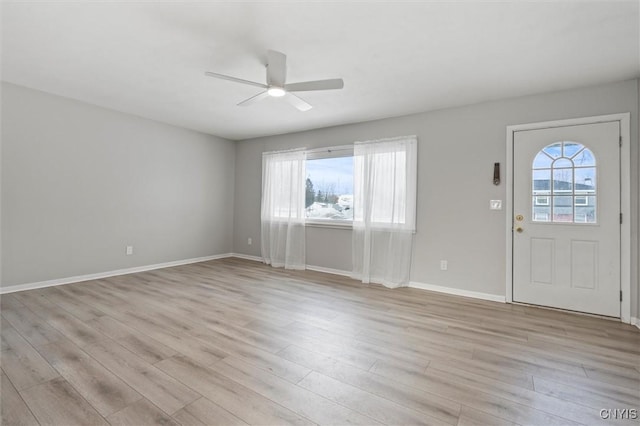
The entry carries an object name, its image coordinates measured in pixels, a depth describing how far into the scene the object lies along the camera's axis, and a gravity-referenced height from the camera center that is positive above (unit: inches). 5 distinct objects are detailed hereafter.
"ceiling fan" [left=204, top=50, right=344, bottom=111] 100.3 +48.2
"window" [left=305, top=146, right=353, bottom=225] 196.9 +21.9
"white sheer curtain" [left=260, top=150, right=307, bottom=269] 210.8 +5.6
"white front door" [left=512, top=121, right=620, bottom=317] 122.8 +1.7
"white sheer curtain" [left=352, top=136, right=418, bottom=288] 167.6 +5.5
